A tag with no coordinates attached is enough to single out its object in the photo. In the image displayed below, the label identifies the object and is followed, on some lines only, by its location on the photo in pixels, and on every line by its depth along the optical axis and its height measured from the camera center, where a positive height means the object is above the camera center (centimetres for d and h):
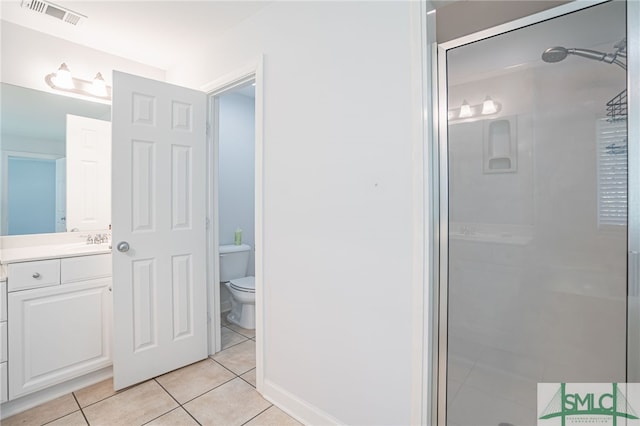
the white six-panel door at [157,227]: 199 -12
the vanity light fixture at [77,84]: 223 +99
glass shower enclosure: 102 -1
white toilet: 284 -71
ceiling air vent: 187 +130
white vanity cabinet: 174 -69
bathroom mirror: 205 +37
